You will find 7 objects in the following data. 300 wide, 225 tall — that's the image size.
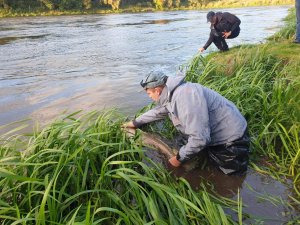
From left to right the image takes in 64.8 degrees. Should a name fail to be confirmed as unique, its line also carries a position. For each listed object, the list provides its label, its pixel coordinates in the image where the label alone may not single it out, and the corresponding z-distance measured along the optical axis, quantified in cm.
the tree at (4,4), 3311
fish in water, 278
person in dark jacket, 618
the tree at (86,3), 3797
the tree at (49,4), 3517
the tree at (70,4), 3614
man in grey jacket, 240
